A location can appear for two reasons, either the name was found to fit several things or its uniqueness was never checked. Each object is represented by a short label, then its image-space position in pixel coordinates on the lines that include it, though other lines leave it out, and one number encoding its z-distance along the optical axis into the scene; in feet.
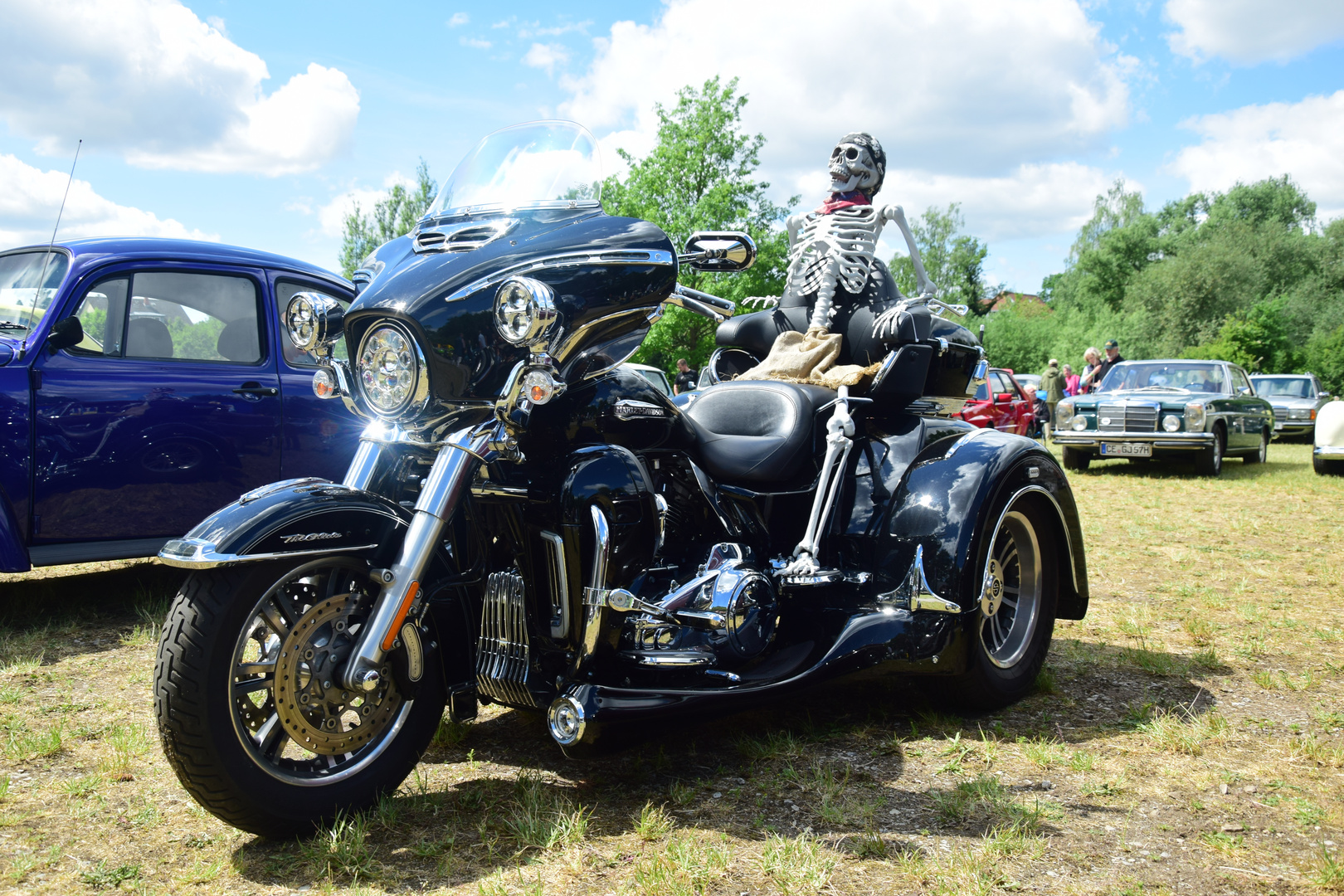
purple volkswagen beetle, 16.40
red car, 51.11
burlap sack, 13.48
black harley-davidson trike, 8.24
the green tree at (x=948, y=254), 206.59
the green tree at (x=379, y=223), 106.22
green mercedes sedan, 45.24
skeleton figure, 14.16
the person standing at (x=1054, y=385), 56.90
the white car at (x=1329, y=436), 42.14
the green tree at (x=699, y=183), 87.20
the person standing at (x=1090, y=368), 56.49
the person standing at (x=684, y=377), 32.27
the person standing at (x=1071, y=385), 69.59
